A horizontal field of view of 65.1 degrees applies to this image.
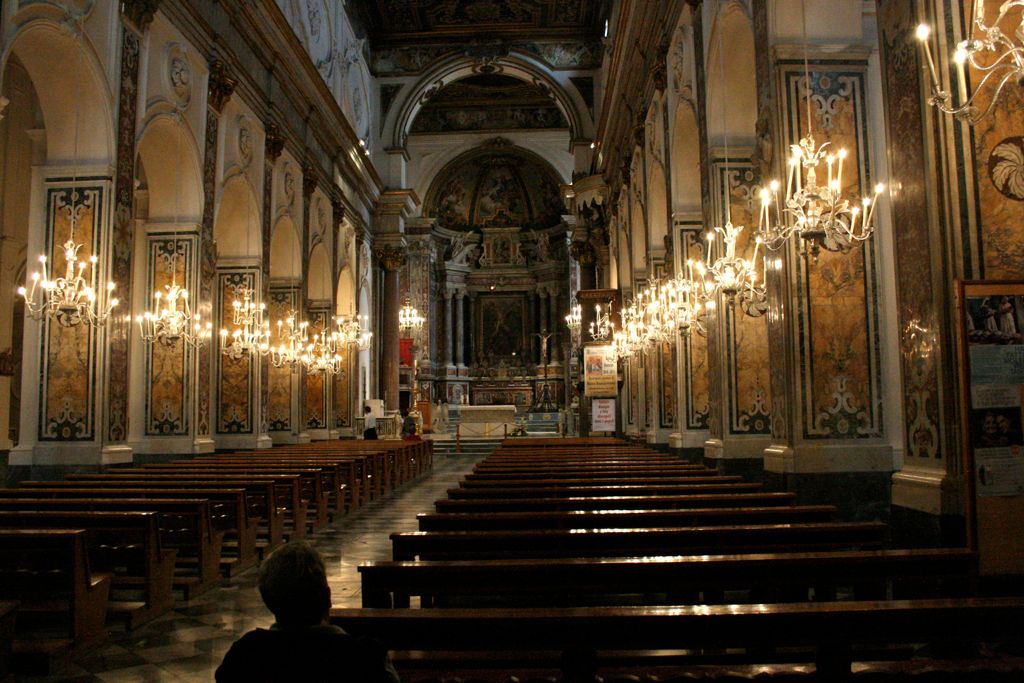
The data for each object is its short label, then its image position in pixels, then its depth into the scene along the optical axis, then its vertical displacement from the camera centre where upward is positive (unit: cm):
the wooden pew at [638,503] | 545 -71
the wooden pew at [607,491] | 625 -72
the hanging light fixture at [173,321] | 1146 +127
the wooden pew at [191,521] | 609 -91
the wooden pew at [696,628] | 226 -65
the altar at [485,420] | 2659 -62
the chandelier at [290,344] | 1591 +127
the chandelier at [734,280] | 782 +119
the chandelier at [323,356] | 1787 +114
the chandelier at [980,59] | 335 +158
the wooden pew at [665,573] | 316 -70
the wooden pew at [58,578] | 441 -94
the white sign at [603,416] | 1820 -37
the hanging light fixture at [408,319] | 3095 +324
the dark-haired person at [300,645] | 178 -54
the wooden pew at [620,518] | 465 -71
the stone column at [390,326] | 2780 +271
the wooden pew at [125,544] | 518 -89
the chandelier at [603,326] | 1886 +174
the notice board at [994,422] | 411 -16
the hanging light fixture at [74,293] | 870 +129
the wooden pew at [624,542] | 404 -72
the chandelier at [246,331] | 1362 +133
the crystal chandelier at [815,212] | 557 +131
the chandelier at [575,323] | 2817 +269
